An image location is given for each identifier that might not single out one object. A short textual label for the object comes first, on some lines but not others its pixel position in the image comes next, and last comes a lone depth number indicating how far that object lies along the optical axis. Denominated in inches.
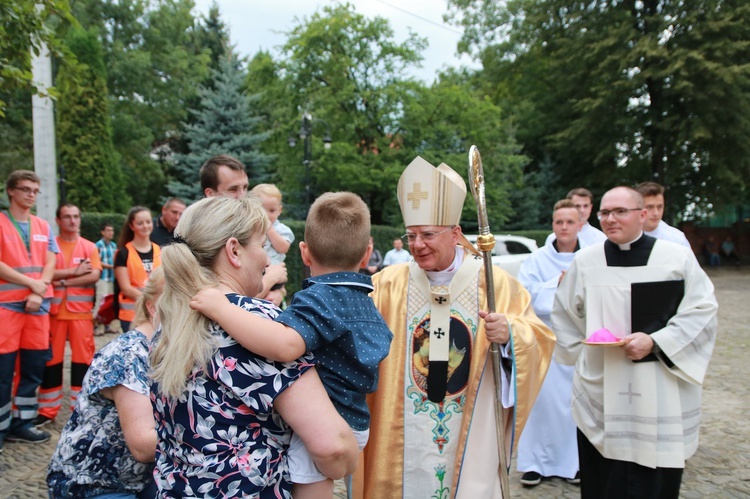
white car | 597.0
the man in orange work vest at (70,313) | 222.1
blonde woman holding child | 61.6
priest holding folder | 125.2
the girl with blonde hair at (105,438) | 93.8
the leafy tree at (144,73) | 1024.9
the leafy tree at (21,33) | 164.2
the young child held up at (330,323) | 61.0
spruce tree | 767.7
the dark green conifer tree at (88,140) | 781.3
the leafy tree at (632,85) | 876.0
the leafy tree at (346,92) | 897.5
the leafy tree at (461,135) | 914.7
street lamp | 666.2
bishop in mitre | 110.7
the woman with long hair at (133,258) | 218.4
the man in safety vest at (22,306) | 194.4
